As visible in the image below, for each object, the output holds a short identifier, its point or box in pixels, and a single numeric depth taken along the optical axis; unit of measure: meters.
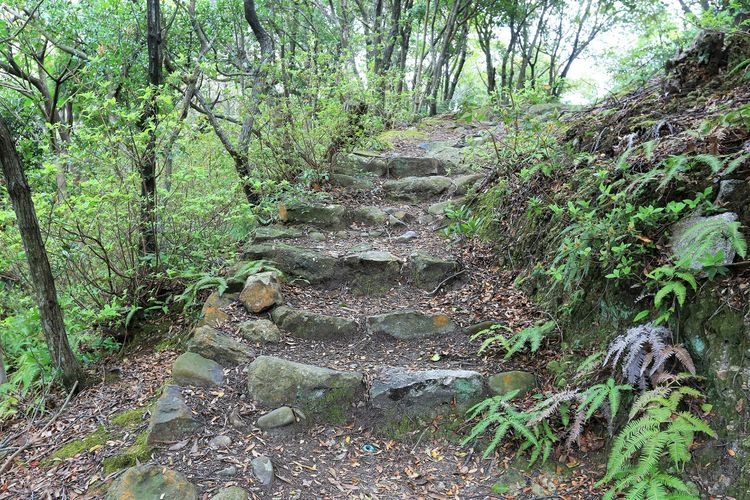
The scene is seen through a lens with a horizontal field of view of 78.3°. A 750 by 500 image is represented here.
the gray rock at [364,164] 8.12
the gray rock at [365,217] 6.80
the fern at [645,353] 2.65
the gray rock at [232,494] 2.73
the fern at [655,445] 2.36
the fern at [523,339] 3.67
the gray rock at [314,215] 6.57
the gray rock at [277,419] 3.42
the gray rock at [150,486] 2.68
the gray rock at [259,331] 4.30
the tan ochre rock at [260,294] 4.63
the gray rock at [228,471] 2.91
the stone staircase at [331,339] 3.56
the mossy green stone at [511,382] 3.54
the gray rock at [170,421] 3.13
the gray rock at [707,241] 2.71
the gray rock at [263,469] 2.93
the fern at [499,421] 3.04
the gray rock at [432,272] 5.23
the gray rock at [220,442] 3.13
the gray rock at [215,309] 4.40
